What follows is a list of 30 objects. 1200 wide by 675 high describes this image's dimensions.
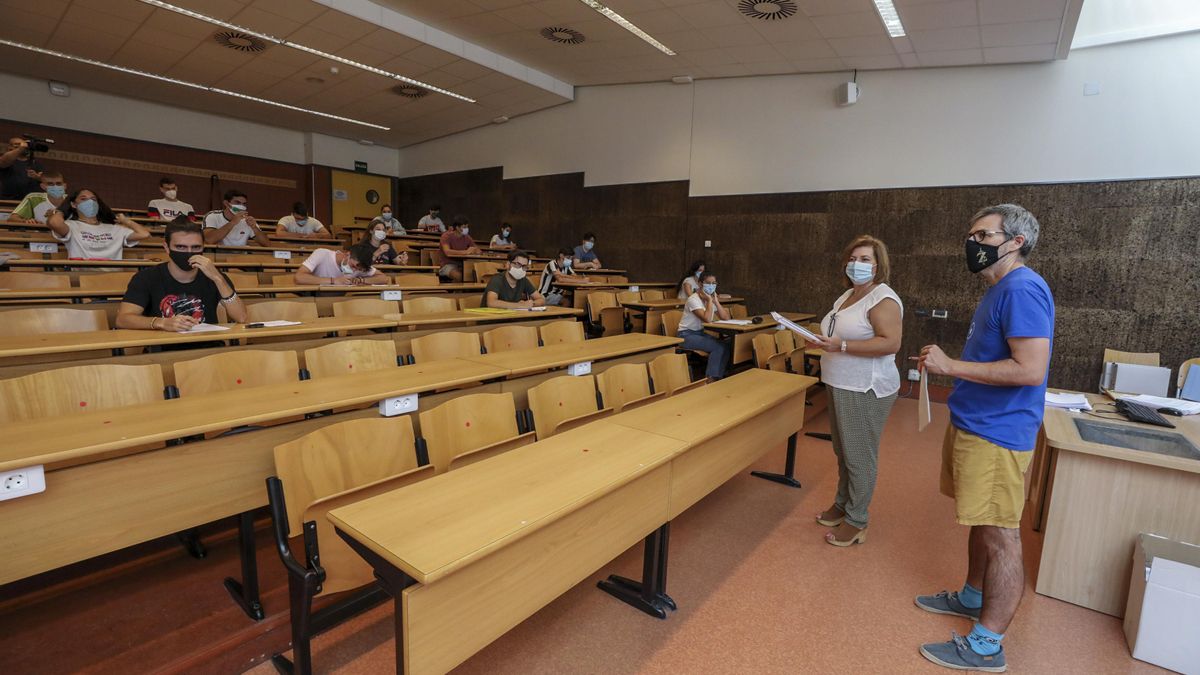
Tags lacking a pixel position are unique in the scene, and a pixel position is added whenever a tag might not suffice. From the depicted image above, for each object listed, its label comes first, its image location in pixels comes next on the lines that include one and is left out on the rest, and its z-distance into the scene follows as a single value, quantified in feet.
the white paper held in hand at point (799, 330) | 8.55
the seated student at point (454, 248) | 24.54
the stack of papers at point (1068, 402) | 9.41
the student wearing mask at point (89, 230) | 15.55
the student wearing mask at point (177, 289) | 9.98
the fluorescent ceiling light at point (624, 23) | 19.98
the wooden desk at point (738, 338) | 16.76
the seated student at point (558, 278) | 21.22
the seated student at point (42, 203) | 18.39
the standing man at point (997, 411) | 6.04
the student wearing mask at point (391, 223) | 29.04
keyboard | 8.50
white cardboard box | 6.48
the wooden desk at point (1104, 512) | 7.32
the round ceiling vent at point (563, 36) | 23.00
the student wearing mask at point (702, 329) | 17.67
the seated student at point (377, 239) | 16.96
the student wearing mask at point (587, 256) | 29.72
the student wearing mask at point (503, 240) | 31.48
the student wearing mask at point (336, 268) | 15.53
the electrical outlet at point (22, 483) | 4.87
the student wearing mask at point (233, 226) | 20.27
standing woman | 8.33
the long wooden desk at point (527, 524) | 4.36
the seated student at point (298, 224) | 25.55
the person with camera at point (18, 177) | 19.22
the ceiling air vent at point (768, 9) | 17.89
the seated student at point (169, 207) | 23.58
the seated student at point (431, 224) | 36.00
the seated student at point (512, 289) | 16.48
